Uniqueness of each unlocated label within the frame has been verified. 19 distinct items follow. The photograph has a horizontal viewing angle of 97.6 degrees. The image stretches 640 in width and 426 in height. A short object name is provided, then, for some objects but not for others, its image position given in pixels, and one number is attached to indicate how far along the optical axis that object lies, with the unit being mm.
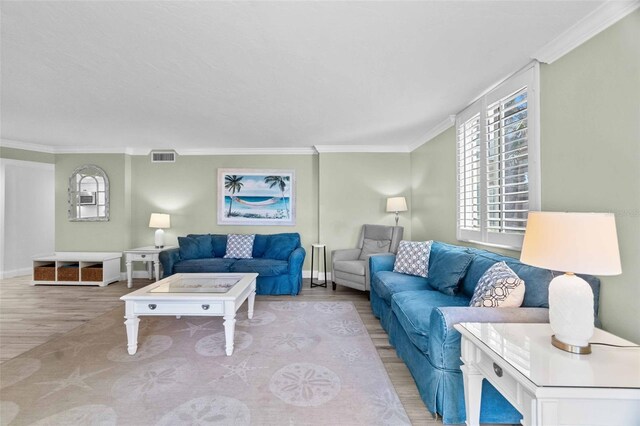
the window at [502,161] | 2184
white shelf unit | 4617
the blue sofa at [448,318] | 1594
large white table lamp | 1183
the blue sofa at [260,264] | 4148
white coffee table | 2377
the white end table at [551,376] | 967
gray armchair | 3967
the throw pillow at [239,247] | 4680
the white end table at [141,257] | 4609
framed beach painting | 5227
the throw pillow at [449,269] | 2434
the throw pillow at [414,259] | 3062
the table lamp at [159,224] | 4879
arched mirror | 5234
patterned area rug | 1702
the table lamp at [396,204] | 4629
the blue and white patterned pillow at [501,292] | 1739
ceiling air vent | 5273
